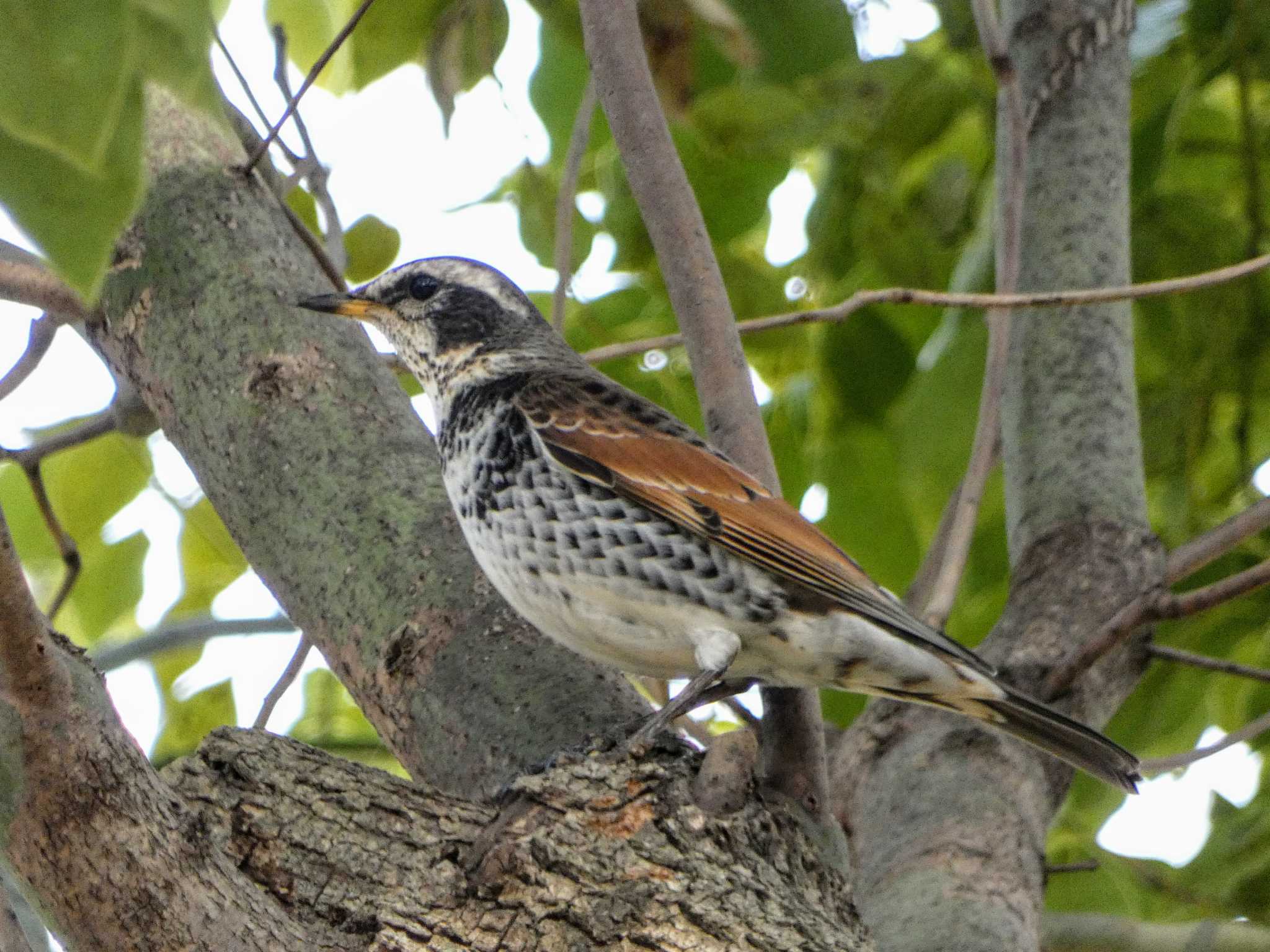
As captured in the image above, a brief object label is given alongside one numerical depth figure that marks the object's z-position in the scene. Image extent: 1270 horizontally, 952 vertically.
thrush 6.35
